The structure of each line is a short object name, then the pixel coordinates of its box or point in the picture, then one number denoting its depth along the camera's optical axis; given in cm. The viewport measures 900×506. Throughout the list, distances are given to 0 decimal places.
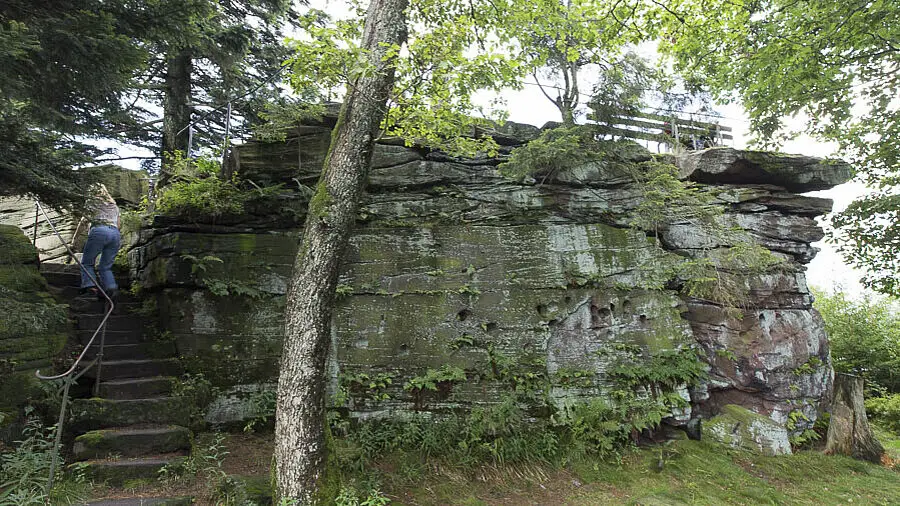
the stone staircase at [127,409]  450
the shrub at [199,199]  686
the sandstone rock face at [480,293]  668
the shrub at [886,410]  1103
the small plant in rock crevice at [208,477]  441
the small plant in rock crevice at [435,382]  667
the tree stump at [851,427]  812
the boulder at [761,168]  922
